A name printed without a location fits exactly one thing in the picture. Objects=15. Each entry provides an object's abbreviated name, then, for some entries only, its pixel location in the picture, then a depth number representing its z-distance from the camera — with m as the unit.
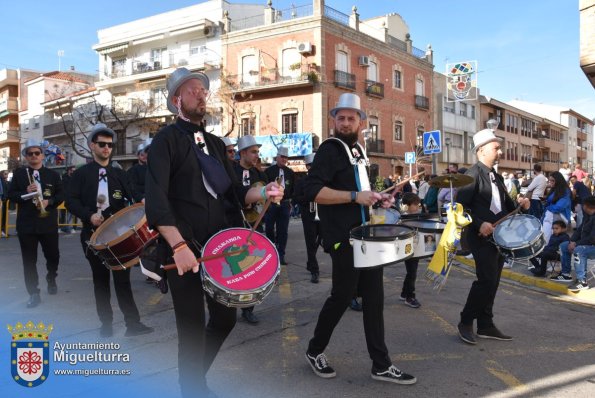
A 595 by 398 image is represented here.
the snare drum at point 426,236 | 4.17
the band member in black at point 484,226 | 4.74
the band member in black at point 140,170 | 7.81
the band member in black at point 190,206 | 2.84
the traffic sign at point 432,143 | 15.93
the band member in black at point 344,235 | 3.81
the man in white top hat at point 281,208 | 8.79
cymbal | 4.46
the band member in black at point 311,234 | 7.81
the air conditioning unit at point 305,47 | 31.22
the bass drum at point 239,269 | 2.87
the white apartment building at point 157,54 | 35.47
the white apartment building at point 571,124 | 73.62
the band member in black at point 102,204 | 5.00
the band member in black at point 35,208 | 6.32
